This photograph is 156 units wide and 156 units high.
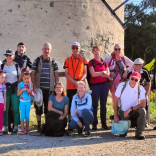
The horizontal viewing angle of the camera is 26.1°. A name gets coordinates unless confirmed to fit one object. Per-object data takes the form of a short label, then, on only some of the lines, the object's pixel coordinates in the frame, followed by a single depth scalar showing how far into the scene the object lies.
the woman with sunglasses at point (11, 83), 5.69
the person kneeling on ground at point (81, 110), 5.49
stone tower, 7.98
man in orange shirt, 5.96
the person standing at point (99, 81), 6.04
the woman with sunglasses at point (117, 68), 6.28
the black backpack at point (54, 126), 5.45
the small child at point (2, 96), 5.53
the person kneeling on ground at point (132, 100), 5.44
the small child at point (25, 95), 5.65
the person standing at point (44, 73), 5.80
